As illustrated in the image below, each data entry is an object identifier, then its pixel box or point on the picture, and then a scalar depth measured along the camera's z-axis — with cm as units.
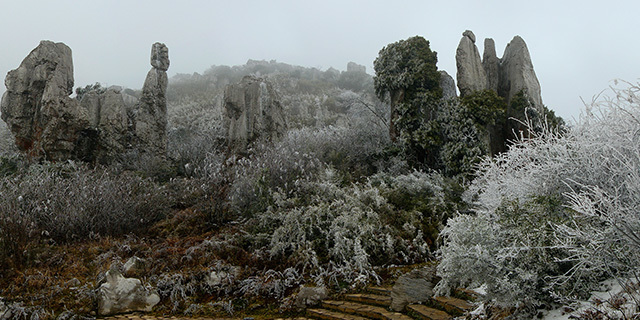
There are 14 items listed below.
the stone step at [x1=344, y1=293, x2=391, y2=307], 528
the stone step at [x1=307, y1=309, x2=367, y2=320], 504
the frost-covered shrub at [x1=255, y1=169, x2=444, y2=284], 644
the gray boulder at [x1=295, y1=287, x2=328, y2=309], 556
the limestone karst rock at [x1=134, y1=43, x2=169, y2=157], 1353
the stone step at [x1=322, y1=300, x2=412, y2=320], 480
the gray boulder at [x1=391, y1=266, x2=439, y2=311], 496
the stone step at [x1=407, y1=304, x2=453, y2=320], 444
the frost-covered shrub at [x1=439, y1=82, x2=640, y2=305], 339
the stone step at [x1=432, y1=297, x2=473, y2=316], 438
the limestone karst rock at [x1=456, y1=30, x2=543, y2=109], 1168
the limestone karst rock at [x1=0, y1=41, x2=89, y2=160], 1180
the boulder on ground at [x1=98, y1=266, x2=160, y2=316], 561
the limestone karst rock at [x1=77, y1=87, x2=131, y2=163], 1266
